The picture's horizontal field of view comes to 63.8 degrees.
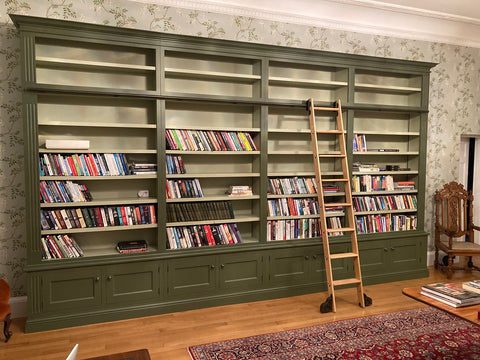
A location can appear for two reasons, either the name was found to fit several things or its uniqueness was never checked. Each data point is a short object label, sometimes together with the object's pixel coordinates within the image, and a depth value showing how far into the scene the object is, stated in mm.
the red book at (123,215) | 3732
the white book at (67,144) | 3467
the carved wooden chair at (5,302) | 3201
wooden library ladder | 3912
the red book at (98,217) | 3652
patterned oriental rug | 3025
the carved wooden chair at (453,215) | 5175
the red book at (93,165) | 3611
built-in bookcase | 3521
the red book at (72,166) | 3547
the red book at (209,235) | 4031
